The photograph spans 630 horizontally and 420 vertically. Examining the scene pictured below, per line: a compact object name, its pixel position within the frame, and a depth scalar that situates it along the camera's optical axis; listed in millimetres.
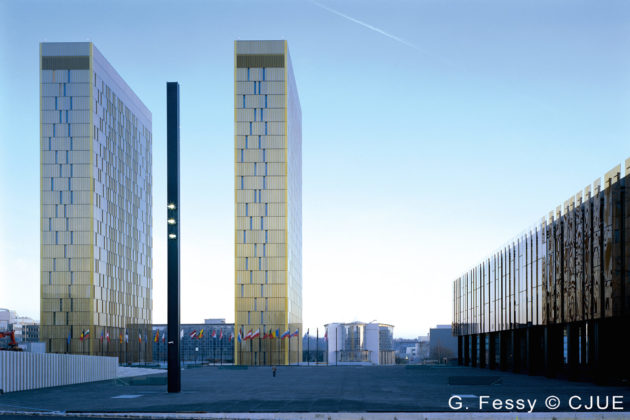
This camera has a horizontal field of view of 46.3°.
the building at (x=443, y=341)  158625
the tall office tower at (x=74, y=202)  110062
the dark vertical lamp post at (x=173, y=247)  36938
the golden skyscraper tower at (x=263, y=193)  114125
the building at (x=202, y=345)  156500
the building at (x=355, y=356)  167875
